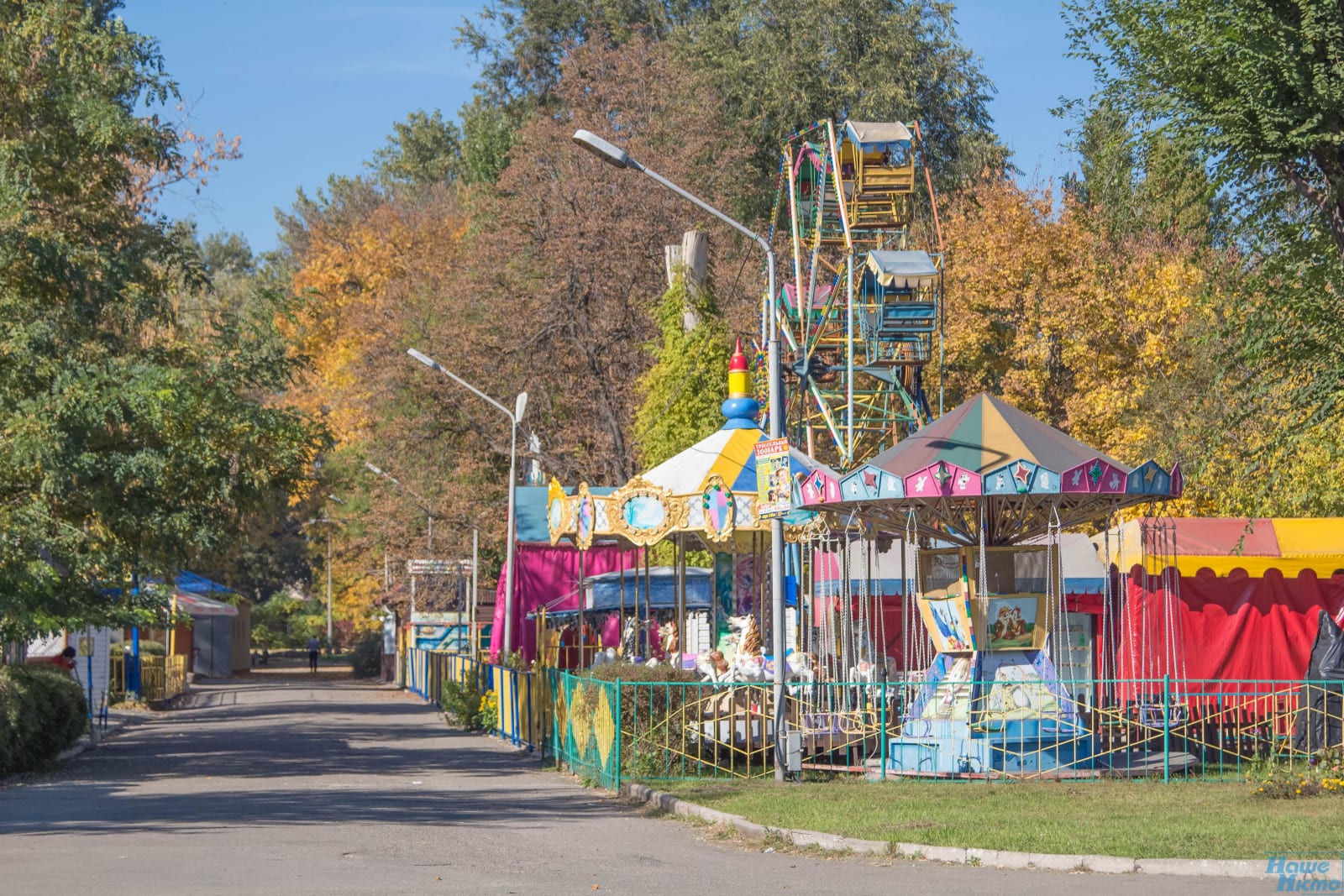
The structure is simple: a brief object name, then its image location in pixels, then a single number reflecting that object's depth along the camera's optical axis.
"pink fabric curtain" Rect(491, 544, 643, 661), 38.75
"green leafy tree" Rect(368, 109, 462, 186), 71.31
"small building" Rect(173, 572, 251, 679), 57.84
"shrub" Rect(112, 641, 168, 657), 44.72
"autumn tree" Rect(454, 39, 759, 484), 41.66
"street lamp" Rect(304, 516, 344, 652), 62.83
